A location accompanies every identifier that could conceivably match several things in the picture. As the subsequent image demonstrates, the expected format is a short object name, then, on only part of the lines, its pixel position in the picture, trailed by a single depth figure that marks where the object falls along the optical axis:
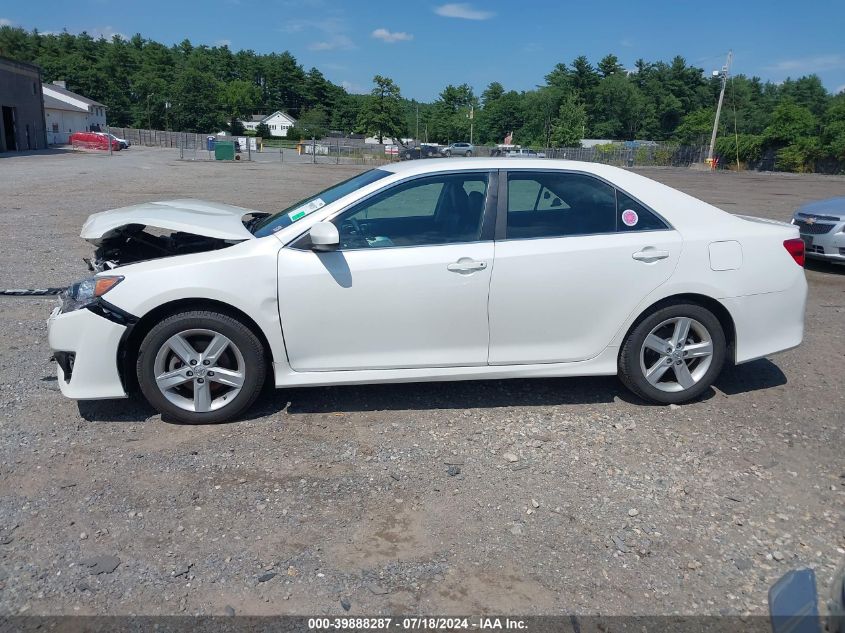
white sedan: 4.29
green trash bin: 46.94
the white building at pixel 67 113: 70.81
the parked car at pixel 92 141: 60.28
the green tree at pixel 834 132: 54.66
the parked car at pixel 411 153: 52.70
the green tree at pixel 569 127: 90.56
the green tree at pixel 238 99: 127.25
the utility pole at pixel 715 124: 58.88
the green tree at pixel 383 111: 93.06
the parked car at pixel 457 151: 63.33
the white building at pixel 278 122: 137.62
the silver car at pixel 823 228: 9.63
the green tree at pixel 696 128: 76.76
